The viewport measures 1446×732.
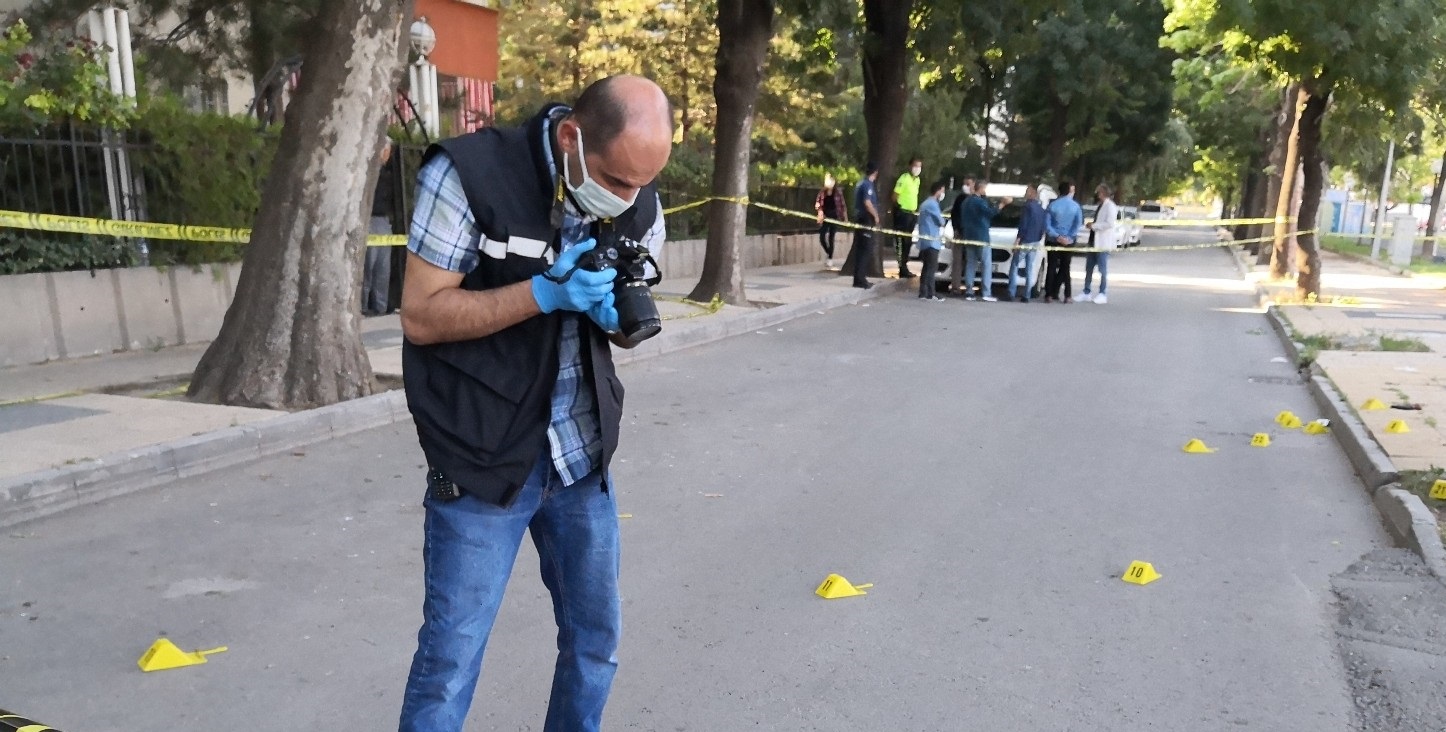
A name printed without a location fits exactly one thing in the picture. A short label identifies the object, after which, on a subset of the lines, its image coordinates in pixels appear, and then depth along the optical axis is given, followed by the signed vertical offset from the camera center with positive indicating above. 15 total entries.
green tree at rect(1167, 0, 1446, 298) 15.91 +1.63
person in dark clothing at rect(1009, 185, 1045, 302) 17.78 -1.15
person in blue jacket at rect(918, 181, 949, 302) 17.81 -1.20
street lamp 15.92 +0.86
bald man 2.46 -0.40
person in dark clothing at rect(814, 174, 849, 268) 22.94 -0.91
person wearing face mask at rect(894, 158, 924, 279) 20.16 -0.72
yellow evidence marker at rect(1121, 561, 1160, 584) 5.09 -1.77
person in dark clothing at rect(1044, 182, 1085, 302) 17.91 -1.04
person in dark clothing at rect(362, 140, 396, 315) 12.76 -1.17
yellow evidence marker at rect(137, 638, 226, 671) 3.98 -1.71
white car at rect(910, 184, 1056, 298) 19.05 -1.35
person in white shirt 18.52 -1.13
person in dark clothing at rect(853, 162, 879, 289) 18.92 -0.91
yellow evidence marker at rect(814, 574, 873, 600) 4.86 -1.76
